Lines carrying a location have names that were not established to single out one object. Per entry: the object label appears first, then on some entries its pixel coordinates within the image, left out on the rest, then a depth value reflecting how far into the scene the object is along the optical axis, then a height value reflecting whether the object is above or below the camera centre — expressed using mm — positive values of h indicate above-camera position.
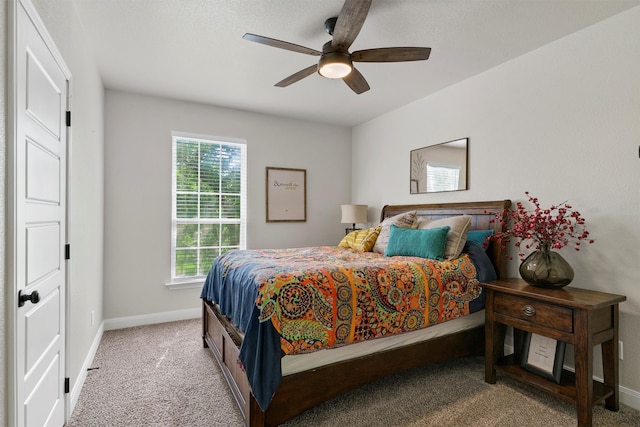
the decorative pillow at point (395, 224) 3383 -110
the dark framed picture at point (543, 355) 2188 -977
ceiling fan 2043 +1115
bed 1819 -961
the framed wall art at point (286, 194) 4559 +274
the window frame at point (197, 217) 3986 +33
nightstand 1939 -740
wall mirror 3404 +524
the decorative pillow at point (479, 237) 2908 -204
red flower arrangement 2334 -96
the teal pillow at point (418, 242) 2750 -245
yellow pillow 3549 -288
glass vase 2250 -381
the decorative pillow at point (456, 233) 2771 -161
